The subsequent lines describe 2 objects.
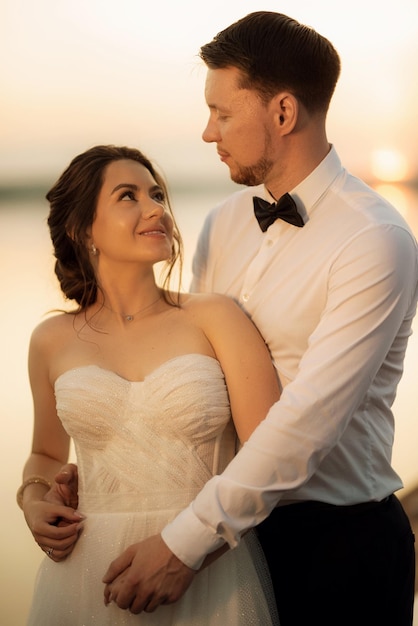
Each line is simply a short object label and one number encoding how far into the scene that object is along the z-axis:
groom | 1.86
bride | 2.12
